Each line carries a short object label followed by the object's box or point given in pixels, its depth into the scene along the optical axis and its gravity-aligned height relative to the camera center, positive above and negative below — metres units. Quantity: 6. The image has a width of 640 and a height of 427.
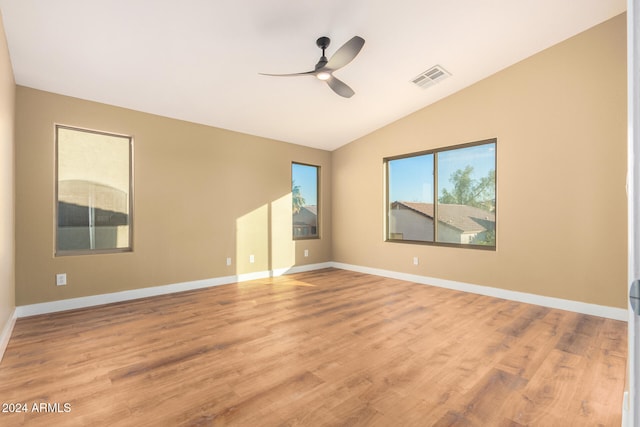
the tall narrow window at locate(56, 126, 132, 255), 3.58 +0.32
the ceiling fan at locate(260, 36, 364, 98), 2.60 +1.45
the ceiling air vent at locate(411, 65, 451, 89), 3.88 +1.86
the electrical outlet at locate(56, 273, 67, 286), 3.47 -0.73
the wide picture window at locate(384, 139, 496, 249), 4.30 +0.29
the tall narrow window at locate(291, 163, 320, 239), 5.97 +0.32
